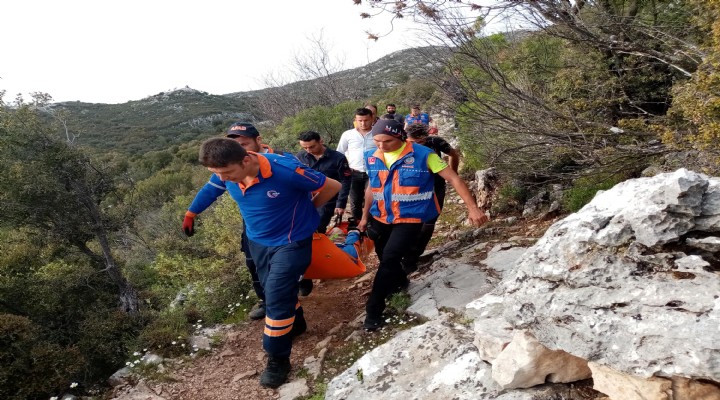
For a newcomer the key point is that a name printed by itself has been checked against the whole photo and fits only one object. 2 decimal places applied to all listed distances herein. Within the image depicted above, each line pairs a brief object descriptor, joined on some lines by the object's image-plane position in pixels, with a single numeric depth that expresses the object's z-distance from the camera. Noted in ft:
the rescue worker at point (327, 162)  16.01
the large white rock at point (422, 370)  7.80
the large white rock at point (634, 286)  5.00
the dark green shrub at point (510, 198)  21.65
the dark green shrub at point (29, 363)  12.64
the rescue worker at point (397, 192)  11.94
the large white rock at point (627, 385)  5.20
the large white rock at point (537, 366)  6.66
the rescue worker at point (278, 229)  10.44
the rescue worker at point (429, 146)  15.42
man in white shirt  17.67
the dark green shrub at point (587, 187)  16.61
